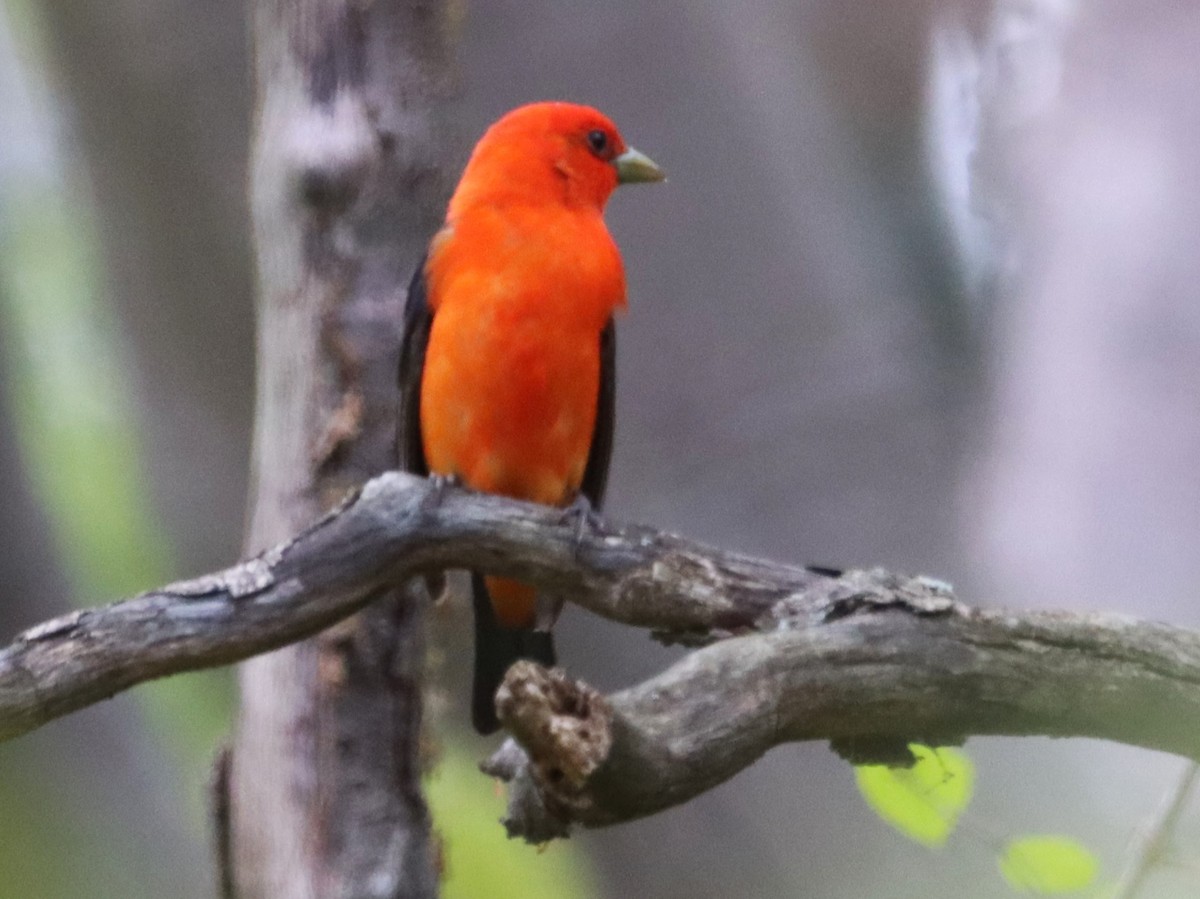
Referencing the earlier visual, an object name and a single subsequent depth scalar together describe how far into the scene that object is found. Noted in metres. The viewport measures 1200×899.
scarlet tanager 4.05
